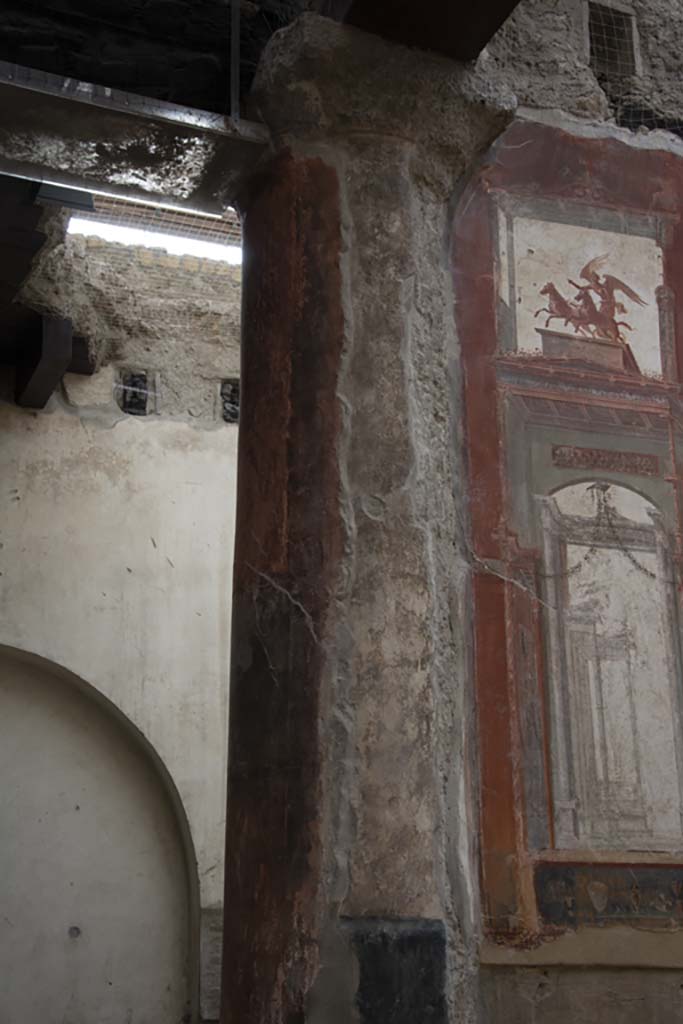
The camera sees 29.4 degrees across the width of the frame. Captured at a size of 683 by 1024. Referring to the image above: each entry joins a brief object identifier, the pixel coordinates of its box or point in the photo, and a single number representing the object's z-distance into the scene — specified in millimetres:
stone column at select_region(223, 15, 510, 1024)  2396
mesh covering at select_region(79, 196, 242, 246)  6309
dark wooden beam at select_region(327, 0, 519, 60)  2834
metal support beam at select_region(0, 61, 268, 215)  2771
